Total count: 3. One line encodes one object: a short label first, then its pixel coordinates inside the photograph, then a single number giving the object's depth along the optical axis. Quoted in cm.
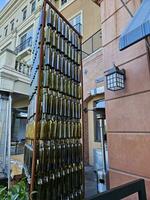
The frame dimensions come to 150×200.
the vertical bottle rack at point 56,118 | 242
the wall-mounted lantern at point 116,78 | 287
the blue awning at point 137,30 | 192
